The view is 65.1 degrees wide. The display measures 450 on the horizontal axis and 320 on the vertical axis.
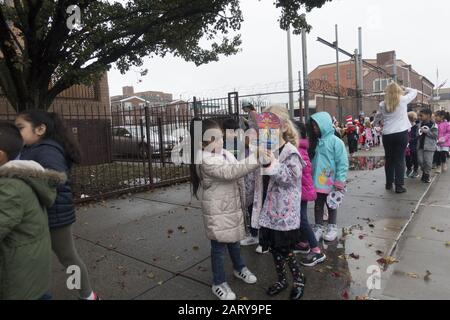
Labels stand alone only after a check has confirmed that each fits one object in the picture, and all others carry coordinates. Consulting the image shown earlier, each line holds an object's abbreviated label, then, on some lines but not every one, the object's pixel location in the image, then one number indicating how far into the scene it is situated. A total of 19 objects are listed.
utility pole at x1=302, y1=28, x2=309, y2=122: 11.42
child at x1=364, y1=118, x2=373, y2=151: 15.37
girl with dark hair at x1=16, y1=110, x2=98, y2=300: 2.54
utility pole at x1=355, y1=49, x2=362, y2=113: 18.72
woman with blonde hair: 6.19
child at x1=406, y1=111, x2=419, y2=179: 8.05
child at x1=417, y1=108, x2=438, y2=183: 7.45
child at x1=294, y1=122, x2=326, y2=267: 3.53
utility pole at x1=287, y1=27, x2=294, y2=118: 13.15
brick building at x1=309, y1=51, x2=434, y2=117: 17.43
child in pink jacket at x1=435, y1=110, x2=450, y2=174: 8.23
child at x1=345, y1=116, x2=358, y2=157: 12.59
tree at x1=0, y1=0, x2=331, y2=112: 6.00
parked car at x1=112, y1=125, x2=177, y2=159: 9.44
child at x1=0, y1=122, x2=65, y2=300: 1.94
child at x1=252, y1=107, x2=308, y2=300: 2.90
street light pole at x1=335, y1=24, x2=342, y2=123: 16.01
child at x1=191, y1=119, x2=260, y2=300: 2.87
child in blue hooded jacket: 4.04
